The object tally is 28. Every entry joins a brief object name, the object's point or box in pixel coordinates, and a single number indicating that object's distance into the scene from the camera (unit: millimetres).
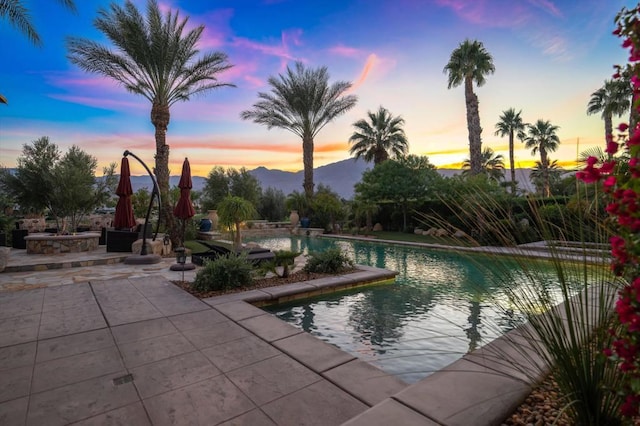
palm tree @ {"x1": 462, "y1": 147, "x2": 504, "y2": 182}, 32188
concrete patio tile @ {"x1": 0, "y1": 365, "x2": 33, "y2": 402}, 2613
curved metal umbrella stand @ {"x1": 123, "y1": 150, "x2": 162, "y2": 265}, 8695
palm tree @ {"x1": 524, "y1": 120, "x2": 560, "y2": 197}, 31281
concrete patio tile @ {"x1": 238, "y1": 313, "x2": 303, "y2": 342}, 3781
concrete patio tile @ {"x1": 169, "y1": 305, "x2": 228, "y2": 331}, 4102
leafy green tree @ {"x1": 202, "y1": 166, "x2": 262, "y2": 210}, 25062
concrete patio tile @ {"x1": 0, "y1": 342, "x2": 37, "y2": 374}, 3127
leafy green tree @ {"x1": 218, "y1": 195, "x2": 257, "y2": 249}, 10750
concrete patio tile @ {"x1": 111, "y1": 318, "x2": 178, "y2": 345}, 3734
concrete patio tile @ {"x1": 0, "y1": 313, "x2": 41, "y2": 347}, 3682
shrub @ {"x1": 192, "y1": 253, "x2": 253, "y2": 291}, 5910
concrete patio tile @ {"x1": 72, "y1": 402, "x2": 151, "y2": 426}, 2248
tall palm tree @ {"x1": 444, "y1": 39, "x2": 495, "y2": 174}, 18734
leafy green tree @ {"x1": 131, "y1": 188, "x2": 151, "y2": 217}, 18281
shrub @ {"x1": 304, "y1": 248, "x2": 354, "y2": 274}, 7492
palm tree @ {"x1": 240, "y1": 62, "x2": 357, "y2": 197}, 20469
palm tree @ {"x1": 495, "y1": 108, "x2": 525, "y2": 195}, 31203
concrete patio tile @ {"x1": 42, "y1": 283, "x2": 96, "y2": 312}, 4973
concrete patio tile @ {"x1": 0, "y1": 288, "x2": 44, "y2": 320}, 4637
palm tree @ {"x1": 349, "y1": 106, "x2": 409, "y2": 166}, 22391
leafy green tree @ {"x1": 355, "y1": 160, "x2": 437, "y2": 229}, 17656
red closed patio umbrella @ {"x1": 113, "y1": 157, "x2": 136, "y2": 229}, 8844
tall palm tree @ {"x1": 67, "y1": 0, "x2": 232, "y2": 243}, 10898
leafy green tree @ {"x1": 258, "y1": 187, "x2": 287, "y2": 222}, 25469
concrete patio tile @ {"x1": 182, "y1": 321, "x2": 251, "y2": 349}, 3602
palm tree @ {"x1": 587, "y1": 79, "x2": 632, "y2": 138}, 17525
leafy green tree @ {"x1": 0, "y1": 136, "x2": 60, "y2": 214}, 14375
